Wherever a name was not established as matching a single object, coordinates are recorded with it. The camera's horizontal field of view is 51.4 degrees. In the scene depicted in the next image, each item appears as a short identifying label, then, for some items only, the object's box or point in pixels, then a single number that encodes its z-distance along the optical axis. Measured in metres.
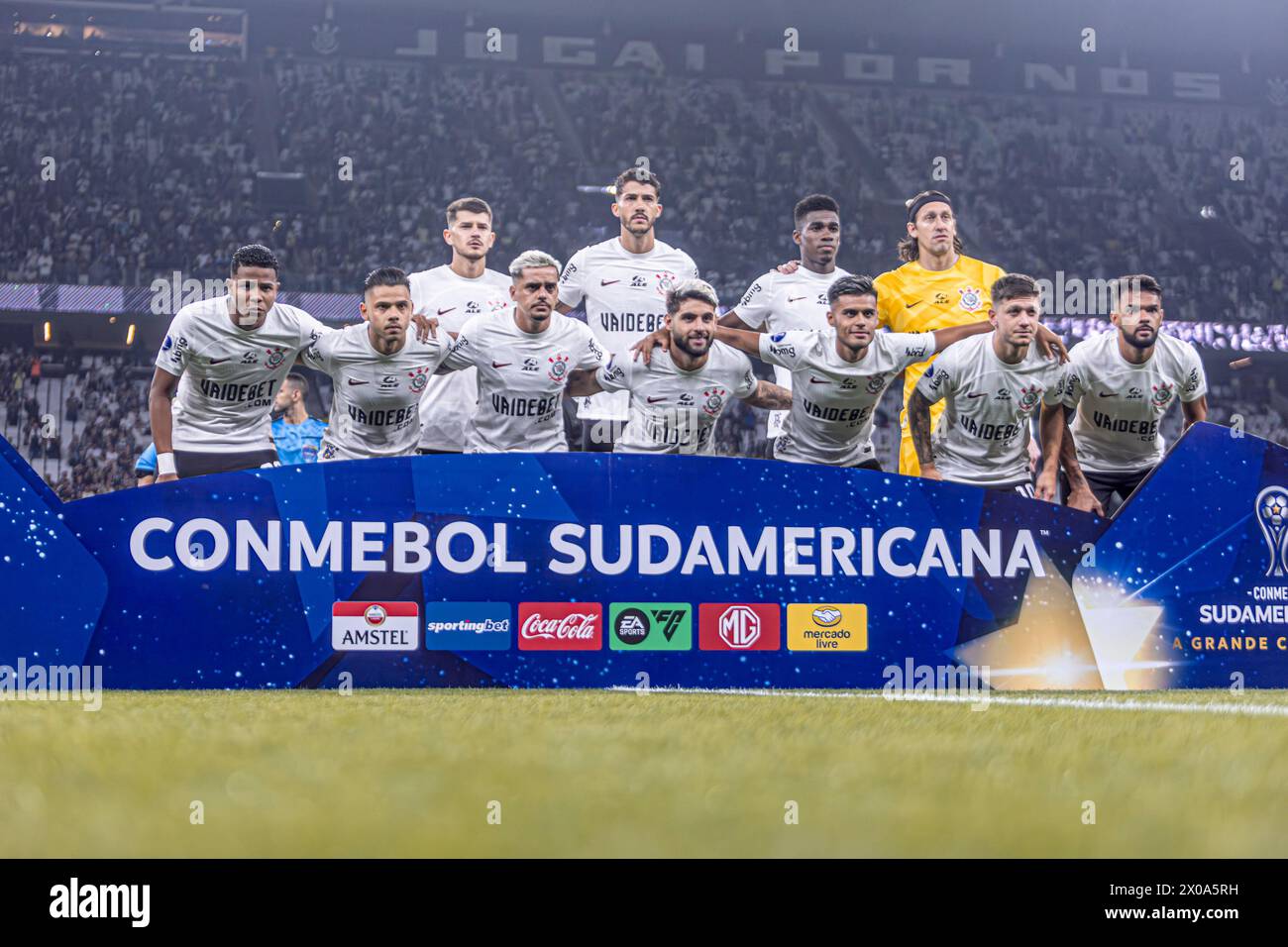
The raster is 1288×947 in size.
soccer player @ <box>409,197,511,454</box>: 7.40
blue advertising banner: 5.89
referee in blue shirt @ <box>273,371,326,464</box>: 9.41
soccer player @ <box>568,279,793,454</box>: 6.44
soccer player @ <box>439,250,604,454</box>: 6.45
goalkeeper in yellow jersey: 7.43
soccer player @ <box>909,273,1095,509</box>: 6.36
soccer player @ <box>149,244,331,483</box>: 6.19
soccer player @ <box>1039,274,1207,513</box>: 6.67
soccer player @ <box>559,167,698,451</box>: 7.73
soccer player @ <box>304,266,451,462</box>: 6.18
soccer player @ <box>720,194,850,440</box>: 7.36
